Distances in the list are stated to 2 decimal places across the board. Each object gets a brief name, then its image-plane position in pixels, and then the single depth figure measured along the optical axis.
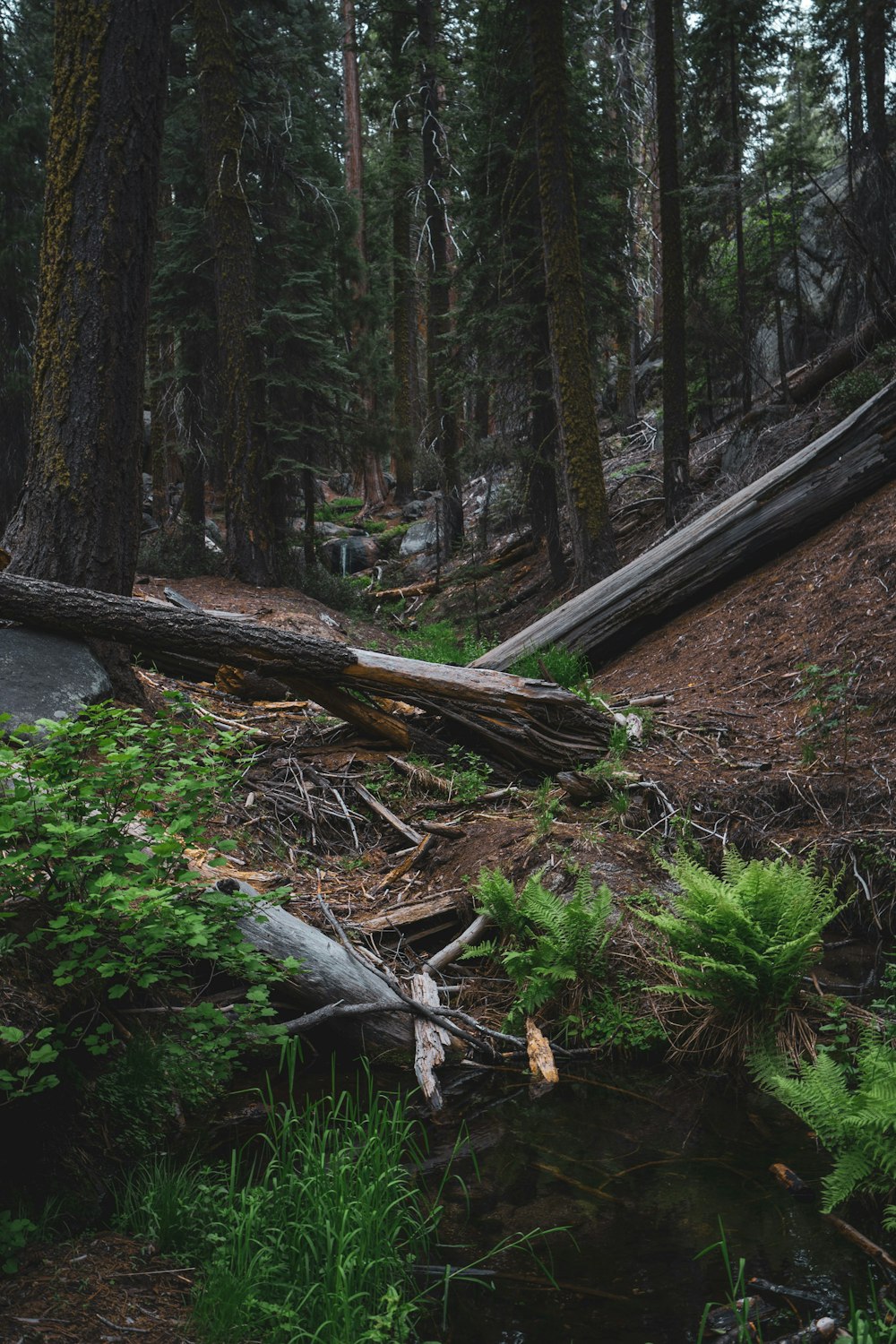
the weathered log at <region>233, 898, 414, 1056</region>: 4.25
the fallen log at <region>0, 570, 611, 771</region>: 5.95
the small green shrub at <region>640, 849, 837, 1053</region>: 4.34
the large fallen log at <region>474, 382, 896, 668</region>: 9.63
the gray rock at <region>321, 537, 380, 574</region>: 22.48
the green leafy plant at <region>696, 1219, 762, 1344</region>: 2.51
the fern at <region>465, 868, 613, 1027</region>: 4.73
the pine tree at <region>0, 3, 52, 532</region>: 16.19
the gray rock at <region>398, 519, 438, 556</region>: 21.98
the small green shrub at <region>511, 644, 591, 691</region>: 8.71
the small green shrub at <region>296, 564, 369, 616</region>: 15.63
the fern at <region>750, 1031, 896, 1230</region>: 3.09
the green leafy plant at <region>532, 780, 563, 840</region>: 5.86
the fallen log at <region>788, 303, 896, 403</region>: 12.24
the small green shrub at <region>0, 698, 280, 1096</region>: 2.97
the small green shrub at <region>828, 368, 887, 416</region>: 11.03
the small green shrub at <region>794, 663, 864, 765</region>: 6.56
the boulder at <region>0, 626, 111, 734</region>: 5.36
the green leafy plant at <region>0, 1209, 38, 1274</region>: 2.71
